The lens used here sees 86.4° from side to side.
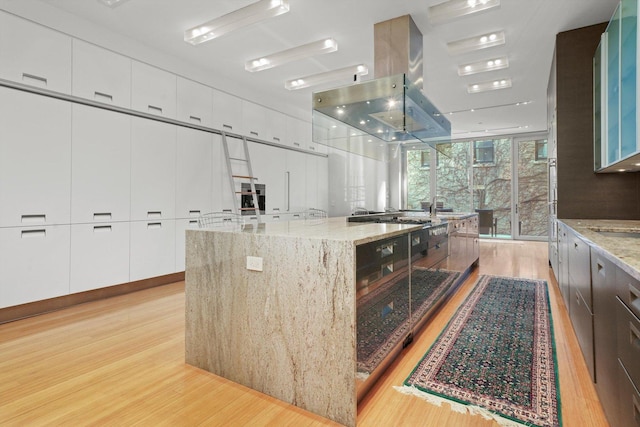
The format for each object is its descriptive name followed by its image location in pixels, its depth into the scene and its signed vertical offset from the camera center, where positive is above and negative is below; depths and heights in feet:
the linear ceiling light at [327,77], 15.31 +6.53
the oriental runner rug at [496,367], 5.63 -3.16
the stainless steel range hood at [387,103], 9.36 +3.20
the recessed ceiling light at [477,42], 12.37 +6.36
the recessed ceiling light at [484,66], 14.61 +6.51
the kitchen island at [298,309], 5.32 -1.70
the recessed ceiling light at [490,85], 17.34 +6.62
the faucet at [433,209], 13.45 +0.18
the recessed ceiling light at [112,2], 9.95 +6.22
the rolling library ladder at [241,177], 16.43 +1.80
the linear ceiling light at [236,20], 10.27 +6.36
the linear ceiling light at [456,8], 9.80 +6.11
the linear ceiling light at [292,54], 12.96 +6.46
